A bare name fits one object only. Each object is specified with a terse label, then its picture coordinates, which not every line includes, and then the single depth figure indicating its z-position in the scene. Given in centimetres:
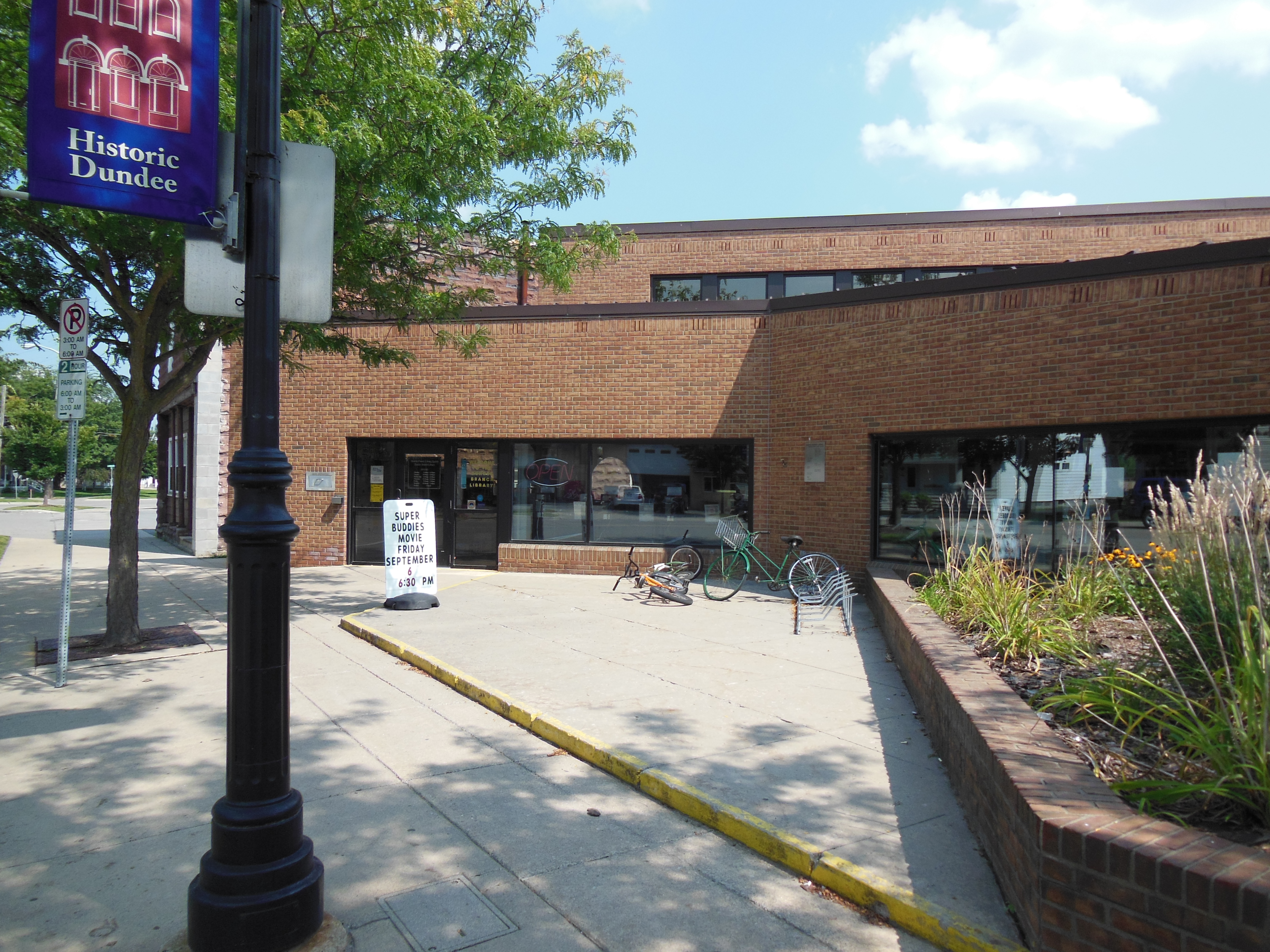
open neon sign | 1497
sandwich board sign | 1100
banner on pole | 366
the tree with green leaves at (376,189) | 798
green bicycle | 1176
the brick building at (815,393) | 999
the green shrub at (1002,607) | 588
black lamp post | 309
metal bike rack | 1025
